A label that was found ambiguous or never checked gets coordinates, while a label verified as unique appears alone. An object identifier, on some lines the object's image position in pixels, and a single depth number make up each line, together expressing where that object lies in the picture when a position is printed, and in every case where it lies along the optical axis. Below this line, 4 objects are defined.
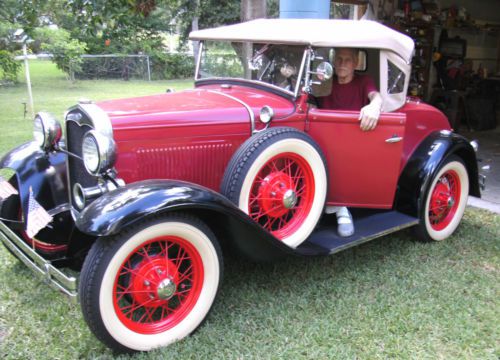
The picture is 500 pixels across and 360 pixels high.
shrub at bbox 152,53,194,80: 21.05
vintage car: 2.38
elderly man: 3.44
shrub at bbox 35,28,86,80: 17.17
